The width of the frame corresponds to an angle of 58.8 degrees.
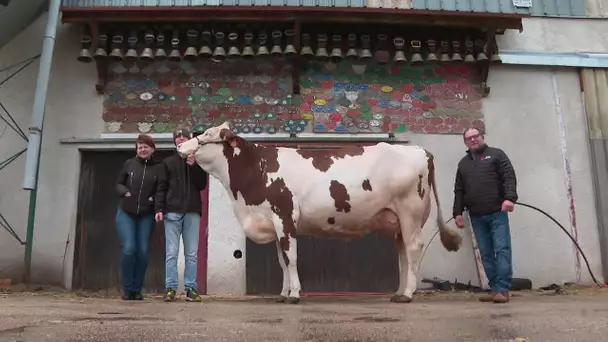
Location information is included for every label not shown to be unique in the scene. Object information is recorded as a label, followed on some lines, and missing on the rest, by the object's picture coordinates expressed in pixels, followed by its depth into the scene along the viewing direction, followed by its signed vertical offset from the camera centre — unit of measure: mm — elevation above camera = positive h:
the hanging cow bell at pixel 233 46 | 7859 +3380
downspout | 7141 +2026
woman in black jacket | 5359 +606
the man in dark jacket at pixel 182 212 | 5324 +647
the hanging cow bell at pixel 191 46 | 7763 +3350
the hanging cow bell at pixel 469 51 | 8172 +3392
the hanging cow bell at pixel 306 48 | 7840 +3285
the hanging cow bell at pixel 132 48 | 7749 +3305
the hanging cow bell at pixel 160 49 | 7812 +3317
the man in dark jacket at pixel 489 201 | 5066 +722
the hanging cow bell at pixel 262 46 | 7855 +3362
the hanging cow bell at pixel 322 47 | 7898 +3351
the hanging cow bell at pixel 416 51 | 8055 +3363
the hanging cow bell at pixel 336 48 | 7879 +3328
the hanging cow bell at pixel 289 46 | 7809 +3305
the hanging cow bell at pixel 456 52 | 8164 +3381
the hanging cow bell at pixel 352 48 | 7945 +3381
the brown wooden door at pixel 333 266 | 7621 +162
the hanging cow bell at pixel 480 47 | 8203 +3460
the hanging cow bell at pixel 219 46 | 7828 +3341
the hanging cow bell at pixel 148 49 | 7758 +3260
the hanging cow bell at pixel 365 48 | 7973 +3373
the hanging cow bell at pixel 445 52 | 8188 +3381
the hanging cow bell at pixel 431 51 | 8125 +3383
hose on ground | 7609 +501
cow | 5160 +833
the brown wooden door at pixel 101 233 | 7664 +629
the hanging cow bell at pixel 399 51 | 8008 +3335
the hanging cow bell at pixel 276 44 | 7832 +3370
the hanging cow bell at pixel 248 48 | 7871 +3319
